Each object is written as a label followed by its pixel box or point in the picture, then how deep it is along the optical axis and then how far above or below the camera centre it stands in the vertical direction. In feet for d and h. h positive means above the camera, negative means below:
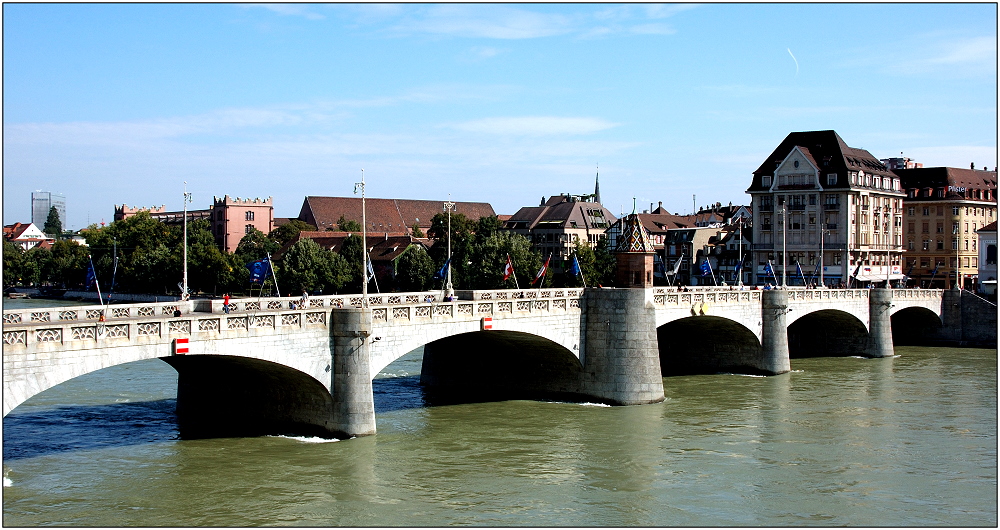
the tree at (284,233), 510.58 +22.33
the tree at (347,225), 540.11 +27.59
